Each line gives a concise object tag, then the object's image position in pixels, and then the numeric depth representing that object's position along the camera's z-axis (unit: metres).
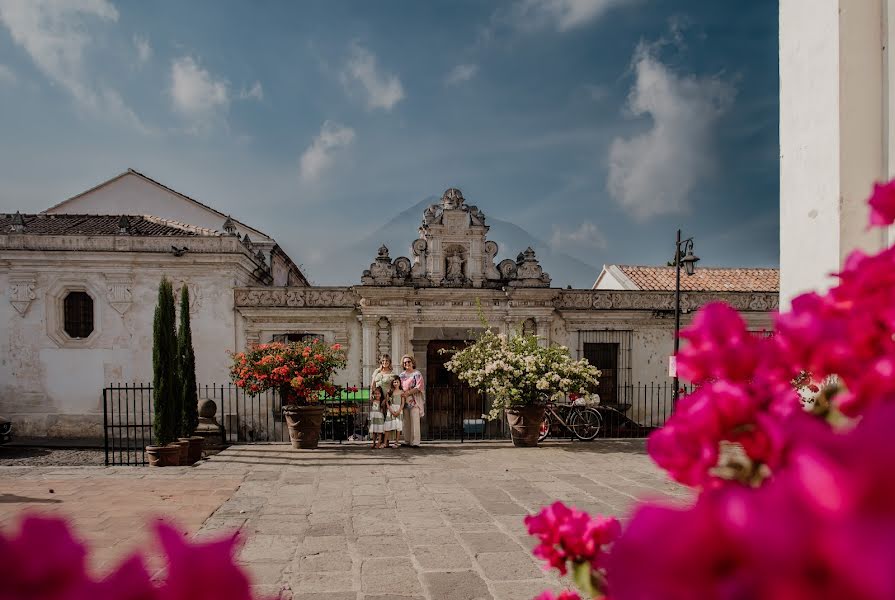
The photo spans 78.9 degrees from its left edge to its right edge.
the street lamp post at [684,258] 14.33
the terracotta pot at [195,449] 9.49
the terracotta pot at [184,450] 9.16
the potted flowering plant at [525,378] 9.75
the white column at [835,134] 2.69
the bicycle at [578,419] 12.07
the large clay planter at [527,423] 9.97
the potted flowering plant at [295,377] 9.85
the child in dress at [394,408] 10.14
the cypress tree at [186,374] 10.02
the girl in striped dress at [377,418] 10.20
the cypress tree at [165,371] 9.12
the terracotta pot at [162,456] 8.80
